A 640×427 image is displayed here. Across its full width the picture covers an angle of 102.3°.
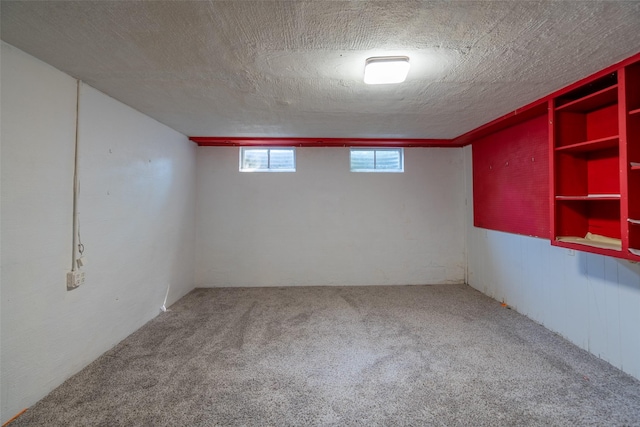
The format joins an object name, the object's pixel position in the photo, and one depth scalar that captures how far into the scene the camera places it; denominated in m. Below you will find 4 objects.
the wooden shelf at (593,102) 1.77
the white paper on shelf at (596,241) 1.82
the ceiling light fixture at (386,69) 1.63
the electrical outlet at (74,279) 1.86
